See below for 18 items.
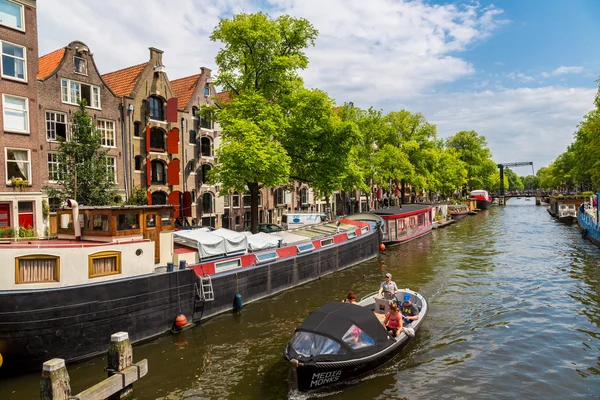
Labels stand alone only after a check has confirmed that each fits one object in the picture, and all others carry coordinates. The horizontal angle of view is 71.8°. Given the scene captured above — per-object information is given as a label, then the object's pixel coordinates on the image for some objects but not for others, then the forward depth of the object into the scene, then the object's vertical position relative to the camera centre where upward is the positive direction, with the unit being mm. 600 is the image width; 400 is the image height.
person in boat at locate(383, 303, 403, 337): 13734 -4247
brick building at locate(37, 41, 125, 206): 27766 +7605
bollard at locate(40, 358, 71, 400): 8828 -3706
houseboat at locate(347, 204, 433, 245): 39062 -2752
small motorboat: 10977 -4183
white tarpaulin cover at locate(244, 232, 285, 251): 21081 -2142
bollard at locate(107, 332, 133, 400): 10473 -3813
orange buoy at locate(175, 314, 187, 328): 15152 -4271
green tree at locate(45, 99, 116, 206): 25156 +2598
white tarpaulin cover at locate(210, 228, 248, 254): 19344 -1834
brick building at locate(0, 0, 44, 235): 24984 +5577
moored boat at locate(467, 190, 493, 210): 92875 -1750
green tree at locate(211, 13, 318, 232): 26359 +7990
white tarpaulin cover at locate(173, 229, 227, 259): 18197 -1725
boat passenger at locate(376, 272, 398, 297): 16458 -3671
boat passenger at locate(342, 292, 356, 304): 15164 -3714
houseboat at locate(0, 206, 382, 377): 12078 -2645
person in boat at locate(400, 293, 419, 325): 15709 -4393
